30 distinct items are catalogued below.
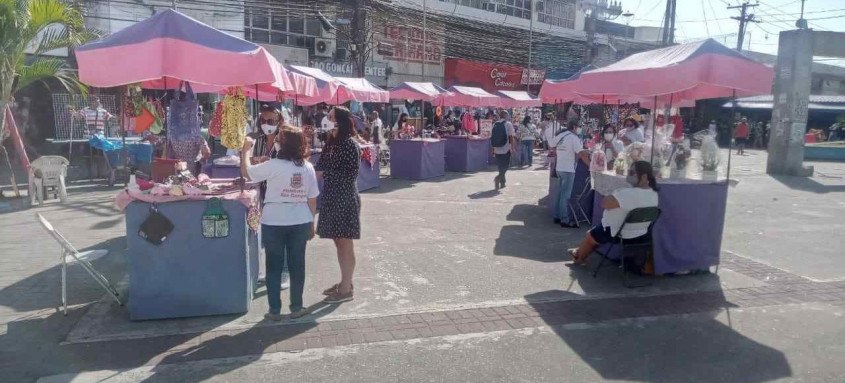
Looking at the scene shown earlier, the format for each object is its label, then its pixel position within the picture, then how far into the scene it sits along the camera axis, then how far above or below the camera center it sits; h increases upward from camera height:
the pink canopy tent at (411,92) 16.03 +0.65
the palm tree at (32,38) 10.00 +1.20
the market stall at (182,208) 4.93 -0.80
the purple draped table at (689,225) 6.52 -1.10
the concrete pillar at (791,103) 16.98 +0.71
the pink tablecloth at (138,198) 4.86 -0.71
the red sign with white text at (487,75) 32.34 +2.43
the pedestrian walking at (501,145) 13.10 -0.56
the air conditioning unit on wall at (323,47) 25.83 +2.90
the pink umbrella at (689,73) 5.96 +0.52
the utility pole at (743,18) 38.56 +6.91
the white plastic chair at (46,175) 10.20 -1.18
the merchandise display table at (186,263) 4.92 -1.26
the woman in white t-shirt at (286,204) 4.85 -0.74
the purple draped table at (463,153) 16.58 -0.97
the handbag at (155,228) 4.88 -0.96
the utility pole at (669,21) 22.42 +3.85
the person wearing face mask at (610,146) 8.34 -0.33
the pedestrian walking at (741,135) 27.30 -0.40
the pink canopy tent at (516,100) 19.62 +0.66
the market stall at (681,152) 6.01 -0.33
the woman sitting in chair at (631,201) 6.15 -0.80
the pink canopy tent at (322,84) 11.39 +0.60
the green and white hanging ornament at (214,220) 4.97 -0.90
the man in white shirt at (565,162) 9.03 -0.62
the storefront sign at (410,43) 28.81 +3.70
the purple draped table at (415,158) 14.47 -1.00
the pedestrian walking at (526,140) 18.58 -0.61
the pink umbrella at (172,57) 5.02 +0.45
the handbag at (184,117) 7.35 -0.08
